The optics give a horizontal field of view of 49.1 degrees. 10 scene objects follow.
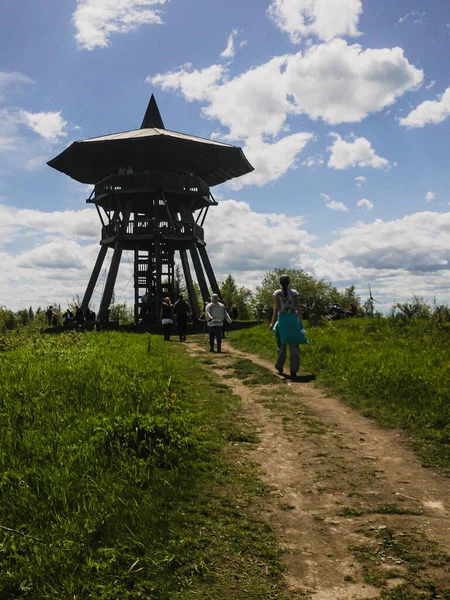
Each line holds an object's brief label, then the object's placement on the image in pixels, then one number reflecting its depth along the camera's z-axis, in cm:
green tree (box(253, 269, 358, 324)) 5260
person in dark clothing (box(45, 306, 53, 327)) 3655
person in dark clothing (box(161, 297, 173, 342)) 2019
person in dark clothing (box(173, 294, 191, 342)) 1938
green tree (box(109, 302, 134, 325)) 3466
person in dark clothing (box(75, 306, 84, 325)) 3297
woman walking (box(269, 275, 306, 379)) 1053
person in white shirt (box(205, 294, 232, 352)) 1564
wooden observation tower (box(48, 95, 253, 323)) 3192
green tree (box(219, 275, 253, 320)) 4478
